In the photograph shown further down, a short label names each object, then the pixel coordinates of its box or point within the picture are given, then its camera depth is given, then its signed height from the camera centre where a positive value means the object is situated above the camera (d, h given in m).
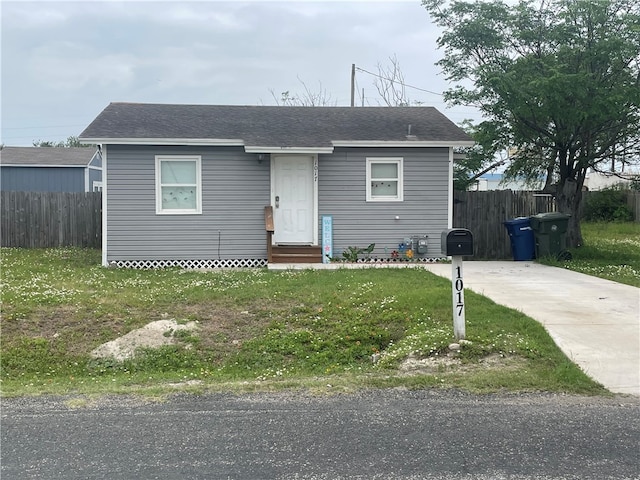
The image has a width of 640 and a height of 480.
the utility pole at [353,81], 31.06 +7.66
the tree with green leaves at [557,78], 14.10 +3.57
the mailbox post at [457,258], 7.00 -0.33
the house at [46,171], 30.47 +2.91
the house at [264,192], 14.61 +0.91
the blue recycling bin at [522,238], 15.62 -0.21
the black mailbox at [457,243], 7.00 -0.15
